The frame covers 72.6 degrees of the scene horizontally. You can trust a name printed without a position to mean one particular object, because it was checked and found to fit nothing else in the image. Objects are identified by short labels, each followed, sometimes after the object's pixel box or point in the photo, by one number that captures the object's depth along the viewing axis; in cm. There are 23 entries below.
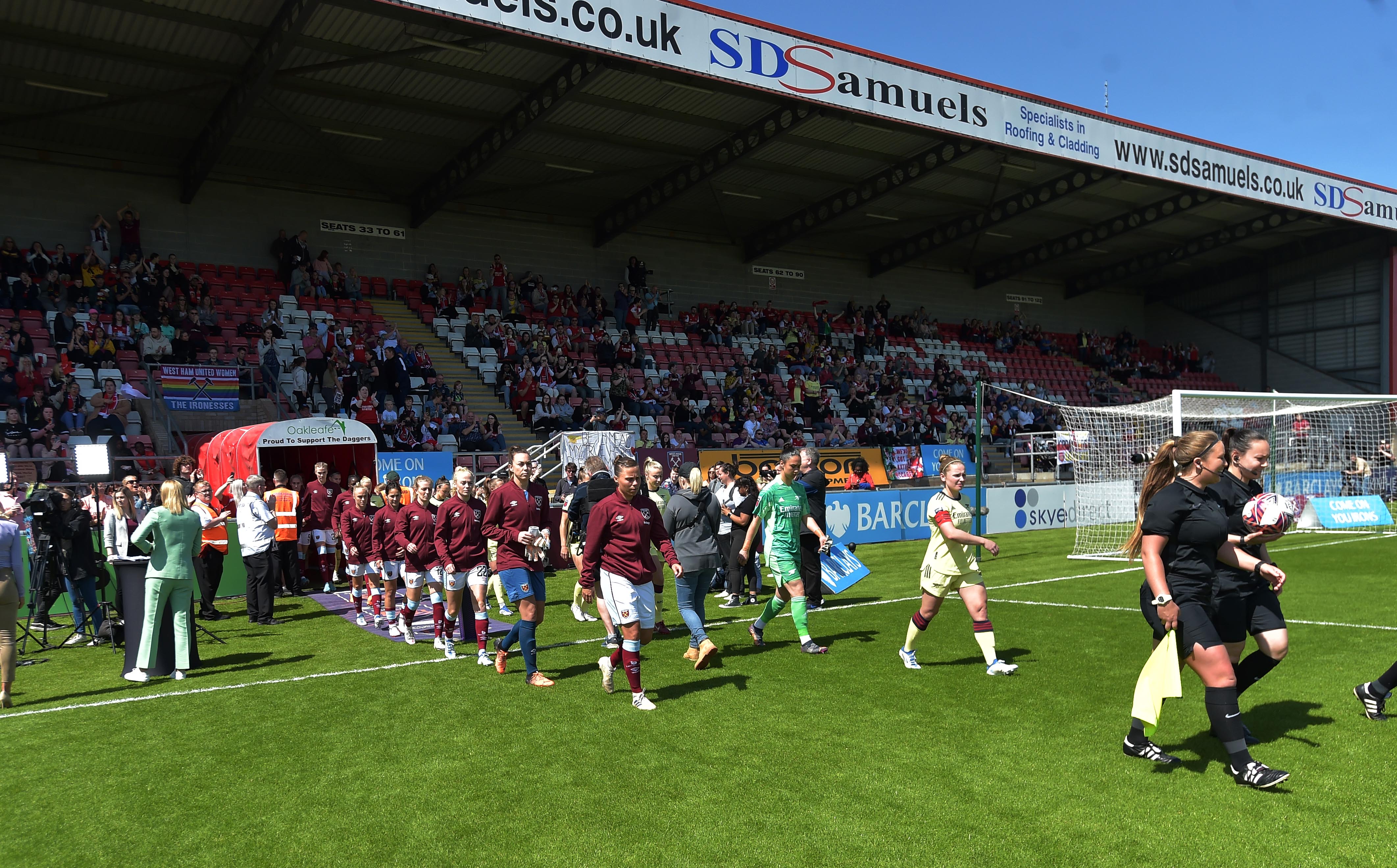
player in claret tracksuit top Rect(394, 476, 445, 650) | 977
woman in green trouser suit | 861
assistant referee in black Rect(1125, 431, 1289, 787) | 512
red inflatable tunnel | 1553
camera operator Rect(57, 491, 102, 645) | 1143
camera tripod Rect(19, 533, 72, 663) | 1095
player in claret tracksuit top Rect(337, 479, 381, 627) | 1181
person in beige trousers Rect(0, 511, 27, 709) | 802
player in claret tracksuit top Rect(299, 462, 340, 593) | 1459
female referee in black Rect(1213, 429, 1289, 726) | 538
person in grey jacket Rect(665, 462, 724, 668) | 905
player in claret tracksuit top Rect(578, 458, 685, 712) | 737
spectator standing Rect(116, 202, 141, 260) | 2238
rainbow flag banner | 1905
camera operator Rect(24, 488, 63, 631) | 1095
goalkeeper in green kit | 914
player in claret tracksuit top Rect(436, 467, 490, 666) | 907
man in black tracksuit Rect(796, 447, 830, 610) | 1158
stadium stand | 2020
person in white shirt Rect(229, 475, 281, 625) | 1215
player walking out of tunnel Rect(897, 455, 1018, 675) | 788
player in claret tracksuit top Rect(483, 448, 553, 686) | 804
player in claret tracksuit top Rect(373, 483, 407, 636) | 1089
